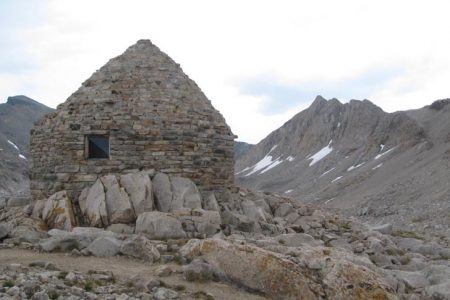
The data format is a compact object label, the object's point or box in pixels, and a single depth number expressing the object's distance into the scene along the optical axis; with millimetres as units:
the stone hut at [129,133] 15188
